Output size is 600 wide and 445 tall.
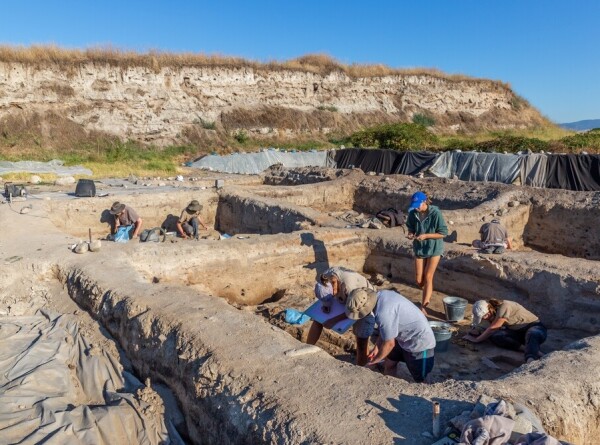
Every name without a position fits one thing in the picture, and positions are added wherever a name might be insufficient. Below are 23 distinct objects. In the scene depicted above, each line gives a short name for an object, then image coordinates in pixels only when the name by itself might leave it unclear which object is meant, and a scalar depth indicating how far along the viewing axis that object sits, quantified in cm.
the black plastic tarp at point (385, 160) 1686
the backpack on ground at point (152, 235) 923
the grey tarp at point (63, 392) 342
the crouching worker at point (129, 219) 1005
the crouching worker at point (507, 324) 502
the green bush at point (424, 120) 3403
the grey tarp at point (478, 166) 1478
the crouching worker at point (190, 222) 1047
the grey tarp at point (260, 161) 2150
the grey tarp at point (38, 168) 1719
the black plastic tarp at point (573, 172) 1272
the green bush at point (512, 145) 1883
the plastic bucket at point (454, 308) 601
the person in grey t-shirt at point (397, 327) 403
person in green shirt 615
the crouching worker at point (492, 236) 729
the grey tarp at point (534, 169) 1400
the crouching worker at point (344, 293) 434
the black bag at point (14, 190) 1137
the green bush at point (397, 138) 2261
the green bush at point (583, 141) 1997
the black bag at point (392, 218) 1034
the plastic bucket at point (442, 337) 528
